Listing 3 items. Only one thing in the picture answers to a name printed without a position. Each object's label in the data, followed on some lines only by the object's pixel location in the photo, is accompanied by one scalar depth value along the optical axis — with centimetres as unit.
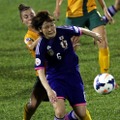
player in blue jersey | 1733
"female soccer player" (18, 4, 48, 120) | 1877
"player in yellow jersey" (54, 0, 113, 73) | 2486
